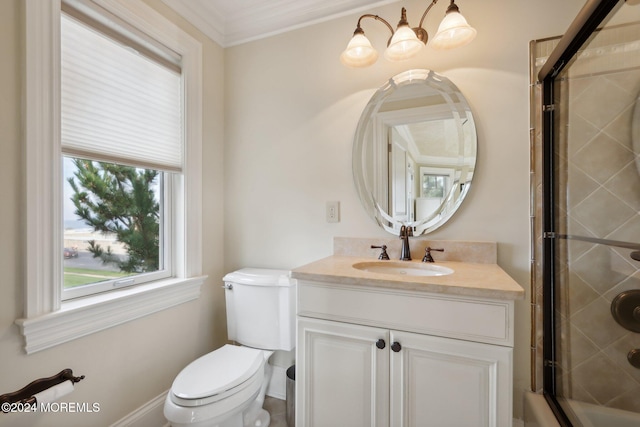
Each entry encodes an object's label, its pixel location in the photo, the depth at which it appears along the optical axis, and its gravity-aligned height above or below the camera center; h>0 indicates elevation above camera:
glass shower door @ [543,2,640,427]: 1.03 -0.08
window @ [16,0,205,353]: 1.15 +0.23
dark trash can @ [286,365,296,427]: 1.58 -0.99
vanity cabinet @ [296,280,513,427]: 1.00 -0.53
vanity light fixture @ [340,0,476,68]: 1.32 +0.80
